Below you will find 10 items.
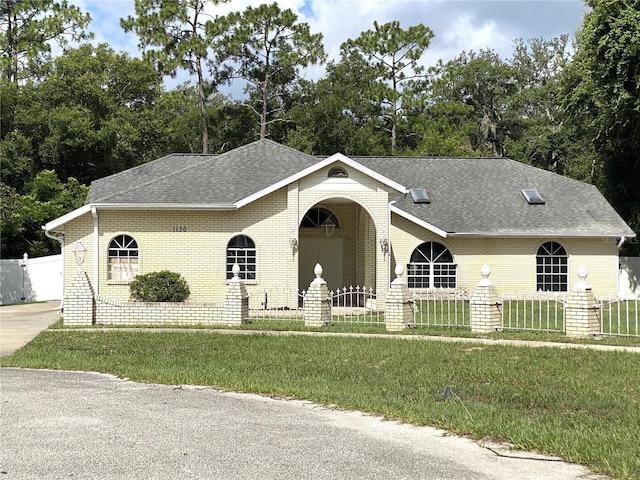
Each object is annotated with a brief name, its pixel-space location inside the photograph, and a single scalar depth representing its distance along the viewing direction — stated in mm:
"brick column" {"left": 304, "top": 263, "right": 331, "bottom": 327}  17672
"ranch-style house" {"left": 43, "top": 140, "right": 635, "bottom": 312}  23031
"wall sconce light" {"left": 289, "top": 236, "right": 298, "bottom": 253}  22812
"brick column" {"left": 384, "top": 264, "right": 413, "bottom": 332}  16906
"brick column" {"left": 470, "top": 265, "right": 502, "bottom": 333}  15875
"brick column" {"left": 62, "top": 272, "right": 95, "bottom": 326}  18375
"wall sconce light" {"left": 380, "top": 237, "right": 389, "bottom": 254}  23141
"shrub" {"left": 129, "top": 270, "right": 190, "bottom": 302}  22172
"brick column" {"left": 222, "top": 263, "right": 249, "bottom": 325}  18031
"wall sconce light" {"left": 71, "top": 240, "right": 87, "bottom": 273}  18578
